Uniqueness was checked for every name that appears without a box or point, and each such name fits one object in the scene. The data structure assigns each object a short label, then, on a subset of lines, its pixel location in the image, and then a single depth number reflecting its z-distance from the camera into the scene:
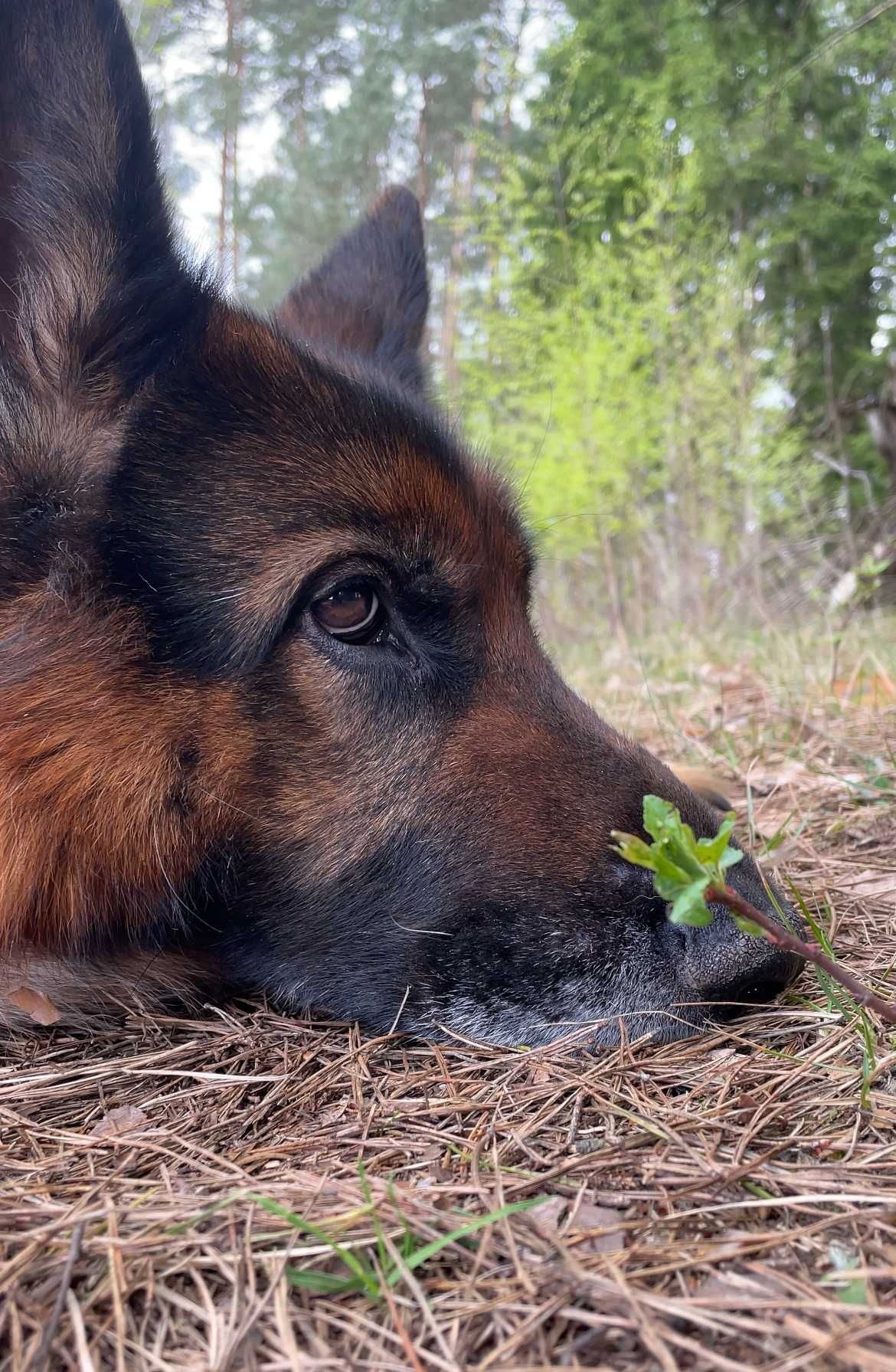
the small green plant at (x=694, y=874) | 0.22
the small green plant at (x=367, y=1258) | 0.18
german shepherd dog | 0.30
